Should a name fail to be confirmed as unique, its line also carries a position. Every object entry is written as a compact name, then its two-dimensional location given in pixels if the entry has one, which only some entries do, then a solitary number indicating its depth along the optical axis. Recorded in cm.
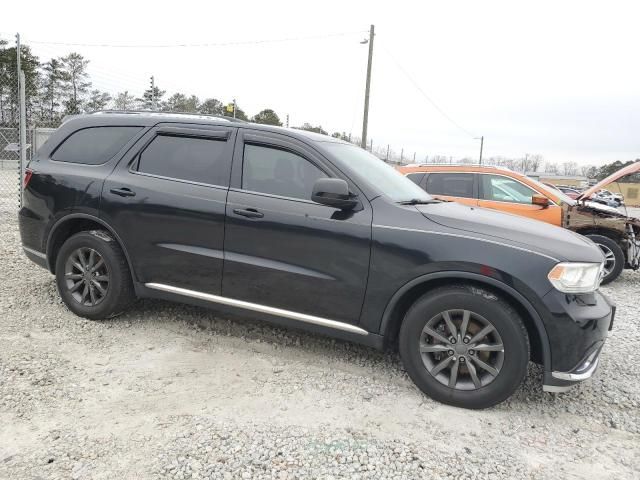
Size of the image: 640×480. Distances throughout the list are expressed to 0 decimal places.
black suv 300
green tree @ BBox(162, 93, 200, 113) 4067
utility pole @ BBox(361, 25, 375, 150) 1998
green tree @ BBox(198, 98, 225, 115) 3919
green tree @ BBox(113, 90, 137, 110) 3059
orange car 704
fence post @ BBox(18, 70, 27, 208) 806
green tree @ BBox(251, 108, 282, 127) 4017
